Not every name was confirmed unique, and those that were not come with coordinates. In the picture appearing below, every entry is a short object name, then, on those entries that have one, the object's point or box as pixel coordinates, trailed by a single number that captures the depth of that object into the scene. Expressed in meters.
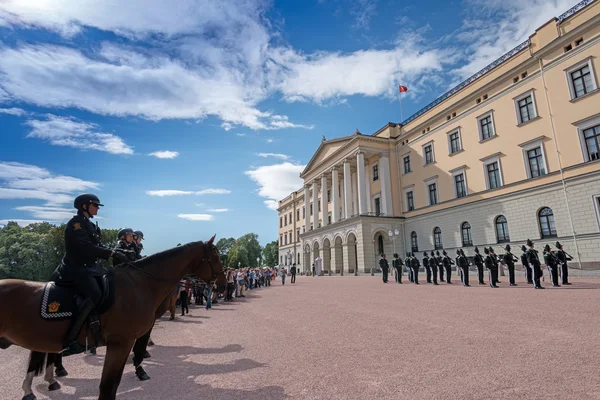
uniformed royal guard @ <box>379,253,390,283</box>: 22.77
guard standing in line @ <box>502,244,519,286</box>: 16.27
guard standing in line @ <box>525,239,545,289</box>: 14.02
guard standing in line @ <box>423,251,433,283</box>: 20.92
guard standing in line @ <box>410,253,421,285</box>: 20.83
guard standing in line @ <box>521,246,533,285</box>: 15.68
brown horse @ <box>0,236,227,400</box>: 3.56
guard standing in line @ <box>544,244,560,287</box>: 14.74
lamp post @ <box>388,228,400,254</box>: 36.34
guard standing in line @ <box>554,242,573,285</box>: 14.75
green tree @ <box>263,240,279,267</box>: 93.07
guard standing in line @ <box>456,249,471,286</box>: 17.23
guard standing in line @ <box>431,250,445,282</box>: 20.80
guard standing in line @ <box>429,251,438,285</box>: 19.74
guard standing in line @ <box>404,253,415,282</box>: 21.70
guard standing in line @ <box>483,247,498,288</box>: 15.95
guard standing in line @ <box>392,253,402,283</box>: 22.35
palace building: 22.34
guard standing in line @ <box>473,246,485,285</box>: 17.95
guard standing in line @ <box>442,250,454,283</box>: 19.75
